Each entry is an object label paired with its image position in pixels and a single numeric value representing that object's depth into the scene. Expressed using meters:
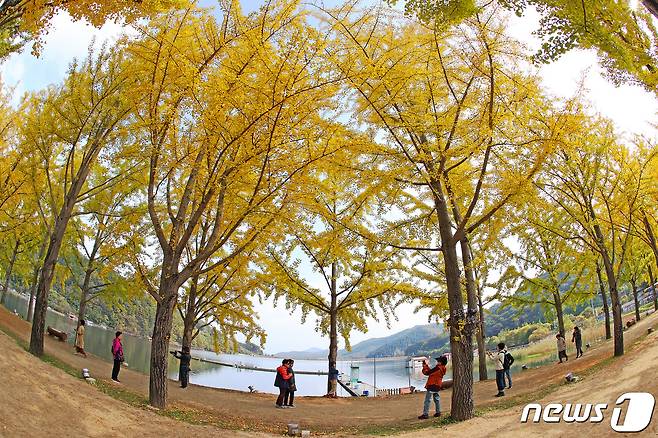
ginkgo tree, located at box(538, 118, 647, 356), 12.59
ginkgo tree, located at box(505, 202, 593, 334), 17.03
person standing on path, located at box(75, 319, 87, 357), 14.44
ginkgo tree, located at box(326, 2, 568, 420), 7.41
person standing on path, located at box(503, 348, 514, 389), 11.80
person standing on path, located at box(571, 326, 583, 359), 17.03
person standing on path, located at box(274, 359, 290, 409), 11.50
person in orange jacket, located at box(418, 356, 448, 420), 9.10
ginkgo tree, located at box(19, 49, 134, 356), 11.11
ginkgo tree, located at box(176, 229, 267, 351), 14.50
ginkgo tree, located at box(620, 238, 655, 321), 21.00
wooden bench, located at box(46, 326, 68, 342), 16.97
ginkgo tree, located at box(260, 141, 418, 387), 14.13
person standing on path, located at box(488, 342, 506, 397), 11.58
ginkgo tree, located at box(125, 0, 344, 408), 7.05
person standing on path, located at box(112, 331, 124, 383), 11.26
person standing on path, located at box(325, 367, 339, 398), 15.15
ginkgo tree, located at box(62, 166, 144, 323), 13.09
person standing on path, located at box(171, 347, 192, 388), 13.57
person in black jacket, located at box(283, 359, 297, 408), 11.66
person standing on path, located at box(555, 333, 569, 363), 17.12
